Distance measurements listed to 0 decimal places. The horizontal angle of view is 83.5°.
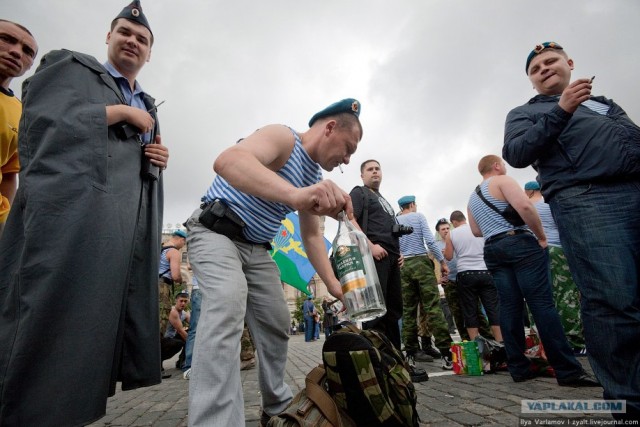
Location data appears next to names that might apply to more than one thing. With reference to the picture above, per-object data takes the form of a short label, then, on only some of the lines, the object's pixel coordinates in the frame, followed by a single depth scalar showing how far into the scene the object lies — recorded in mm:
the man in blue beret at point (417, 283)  5078
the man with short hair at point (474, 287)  5227
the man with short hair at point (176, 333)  6914
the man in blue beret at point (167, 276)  6168
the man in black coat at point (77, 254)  1408
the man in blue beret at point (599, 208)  1822
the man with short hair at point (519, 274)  3332
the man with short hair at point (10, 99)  2385
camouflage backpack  1621
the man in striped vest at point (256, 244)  1669
